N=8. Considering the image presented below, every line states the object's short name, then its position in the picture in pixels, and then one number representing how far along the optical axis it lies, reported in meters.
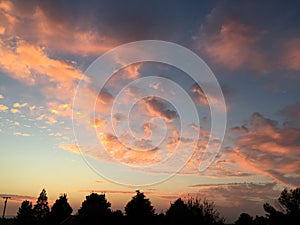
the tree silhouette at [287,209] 33.77
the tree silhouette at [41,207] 57.22
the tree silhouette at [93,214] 35.23
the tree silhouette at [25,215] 58.27
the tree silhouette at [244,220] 48.29
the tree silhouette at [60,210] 49.26
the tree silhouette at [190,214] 35.35
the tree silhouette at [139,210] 35.42
